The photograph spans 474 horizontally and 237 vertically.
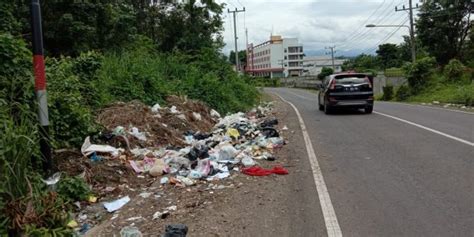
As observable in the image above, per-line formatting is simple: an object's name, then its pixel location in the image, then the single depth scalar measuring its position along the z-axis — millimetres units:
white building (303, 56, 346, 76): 155975
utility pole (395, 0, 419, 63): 41972
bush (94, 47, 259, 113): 13984
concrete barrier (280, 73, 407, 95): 50625
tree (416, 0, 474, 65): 46812
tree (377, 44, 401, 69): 108062
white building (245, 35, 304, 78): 155112
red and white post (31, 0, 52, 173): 5938
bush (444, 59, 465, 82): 35844
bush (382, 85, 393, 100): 42447
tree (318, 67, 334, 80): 94588
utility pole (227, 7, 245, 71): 54019
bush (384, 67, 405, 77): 51431
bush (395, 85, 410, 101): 38844
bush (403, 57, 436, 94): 37625
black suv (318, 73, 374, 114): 19234
